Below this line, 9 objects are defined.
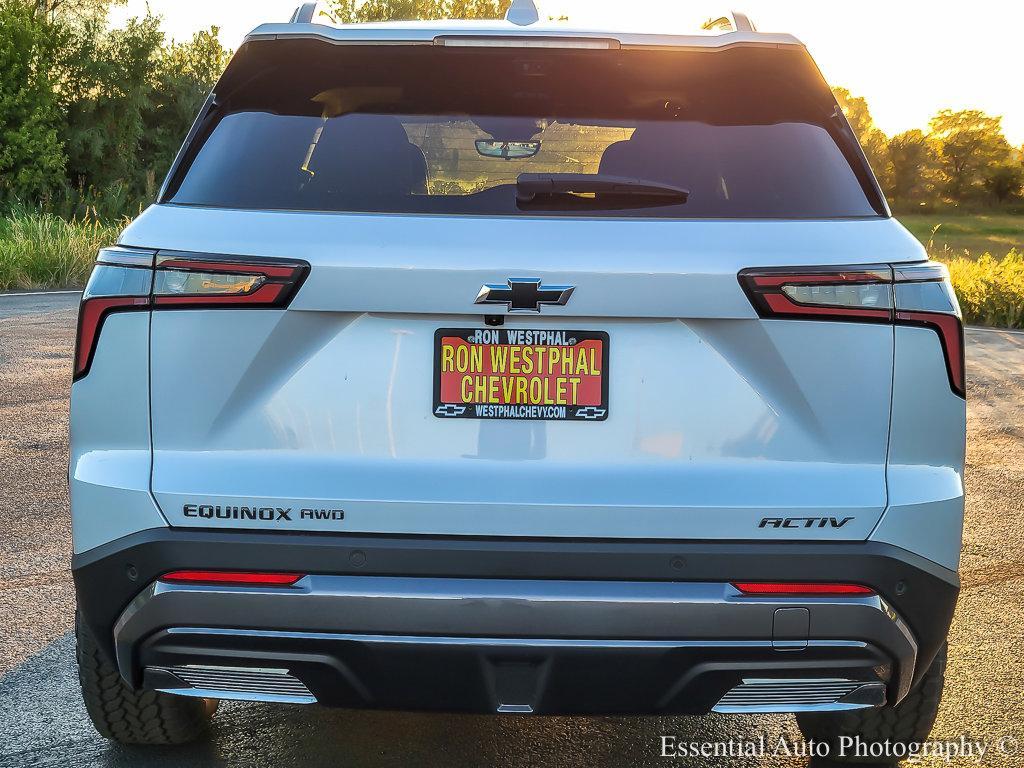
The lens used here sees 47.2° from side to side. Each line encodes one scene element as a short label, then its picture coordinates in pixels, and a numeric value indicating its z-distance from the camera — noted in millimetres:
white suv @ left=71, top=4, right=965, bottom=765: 2395
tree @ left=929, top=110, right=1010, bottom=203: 71938
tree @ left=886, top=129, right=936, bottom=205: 71562
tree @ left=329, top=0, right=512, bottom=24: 68375
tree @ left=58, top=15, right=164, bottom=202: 47906
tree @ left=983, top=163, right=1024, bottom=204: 71938
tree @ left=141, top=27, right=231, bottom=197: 50188
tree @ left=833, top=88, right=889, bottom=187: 69750
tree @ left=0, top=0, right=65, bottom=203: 44031
